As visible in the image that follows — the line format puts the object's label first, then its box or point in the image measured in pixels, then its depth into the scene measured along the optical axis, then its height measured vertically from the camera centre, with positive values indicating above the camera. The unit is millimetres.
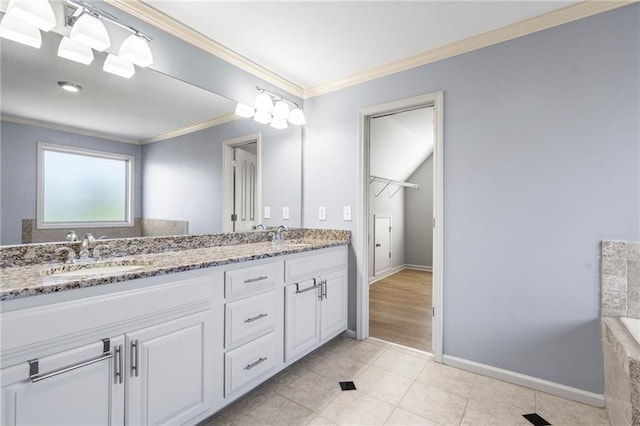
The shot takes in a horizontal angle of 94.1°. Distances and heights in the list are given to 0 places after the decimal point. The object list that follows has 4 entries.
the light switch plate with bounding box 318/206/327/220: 2750 +18
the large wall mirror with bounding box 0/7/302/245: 1369 +439
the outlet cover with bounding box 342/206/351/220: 2608 +21
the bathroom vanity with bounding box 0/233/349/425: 958 -500
